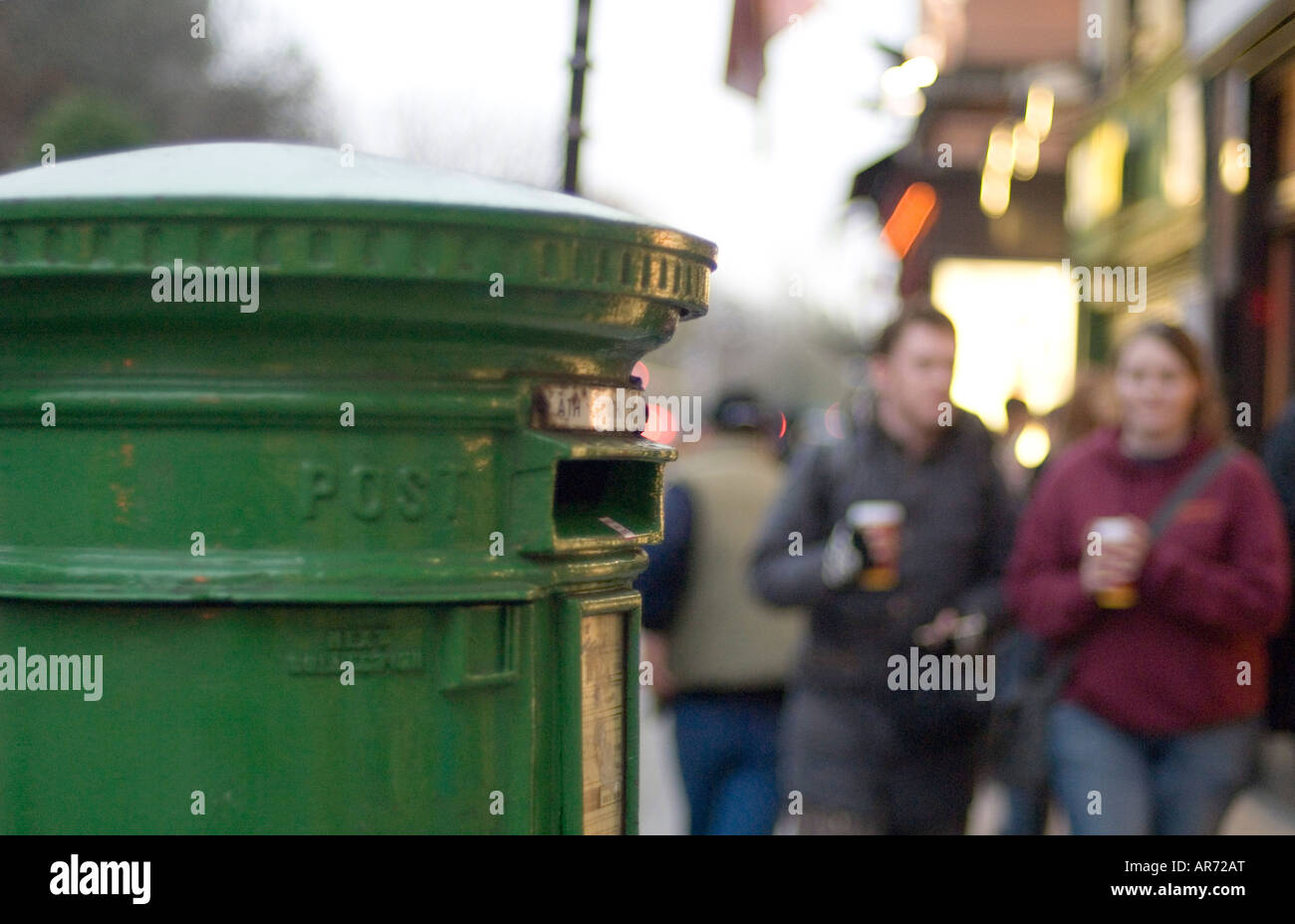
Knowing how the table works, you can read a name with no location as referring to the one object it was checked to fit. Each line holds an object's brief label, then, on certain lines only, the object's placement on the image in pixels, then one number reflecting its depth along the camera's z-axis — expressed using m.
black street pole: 5.77
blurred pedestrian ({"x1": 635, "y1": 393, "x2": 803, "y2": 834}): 9.48
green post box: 3.35
